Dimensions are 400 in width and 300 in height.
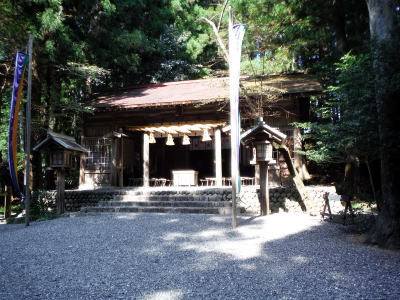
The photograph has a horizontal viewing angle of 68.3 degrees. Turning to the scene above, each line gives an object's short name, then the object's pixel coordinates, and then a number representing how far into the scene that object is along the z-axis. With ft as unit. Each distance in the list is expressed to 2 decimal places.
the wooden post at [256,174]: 33.37
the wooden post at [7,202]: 30.40
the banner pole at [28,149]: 23.16
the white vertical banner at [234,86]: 20.02
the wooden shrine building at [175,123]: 32.89
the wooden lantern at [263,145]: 23.89
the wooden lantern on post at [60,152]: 27.22
